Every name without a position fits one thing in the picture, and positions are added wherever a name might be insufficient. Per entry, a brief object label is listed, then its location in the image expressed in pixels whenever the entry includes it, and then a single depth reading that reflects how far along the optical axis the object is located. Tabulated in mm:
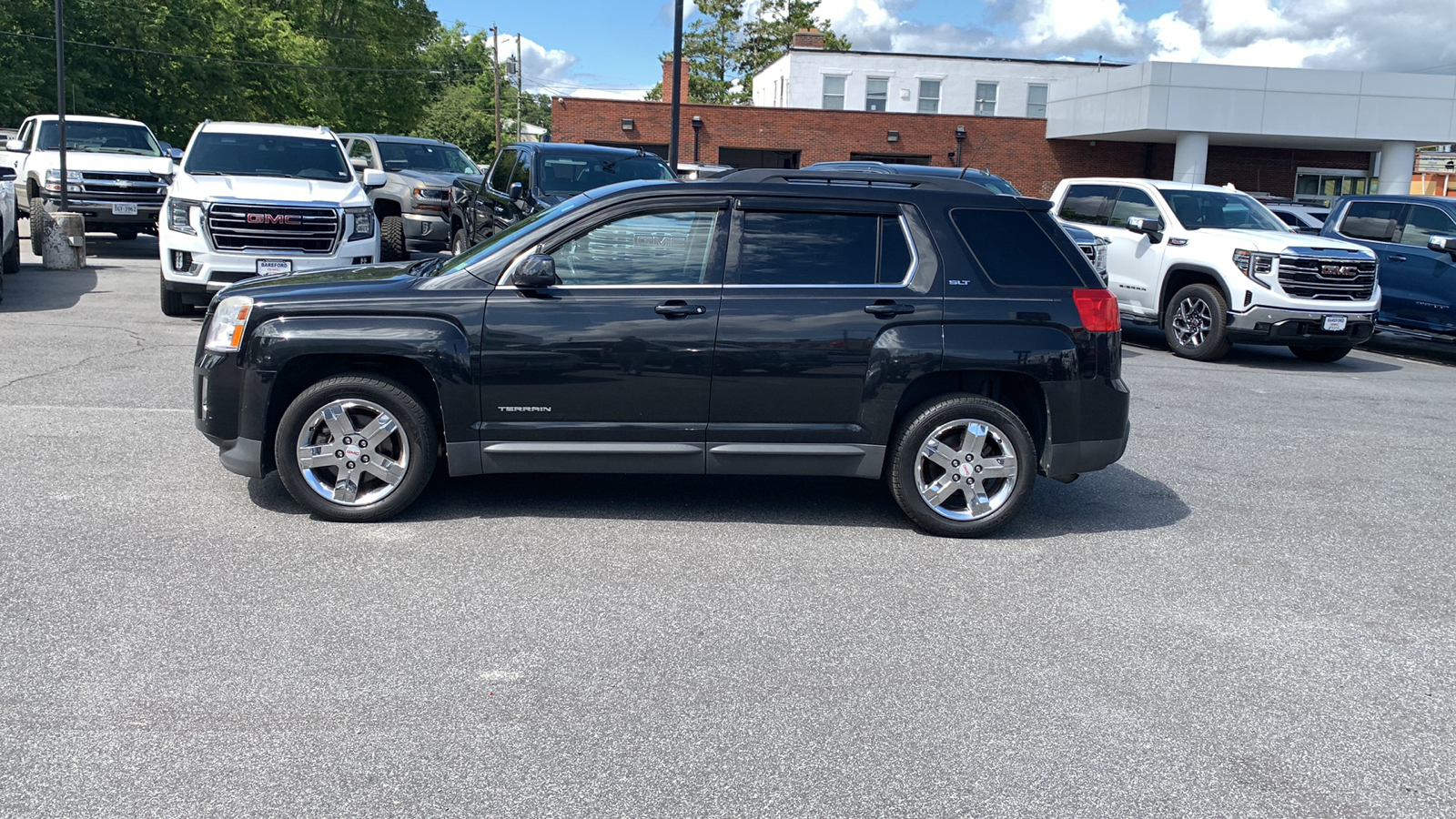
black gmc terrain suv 5891
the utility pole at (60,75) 17844
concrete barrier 16656
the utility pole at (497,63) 64375
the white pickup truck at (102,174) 18672
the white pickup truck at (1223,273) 12914
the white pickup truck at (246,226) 12312
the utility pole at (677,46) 18812
